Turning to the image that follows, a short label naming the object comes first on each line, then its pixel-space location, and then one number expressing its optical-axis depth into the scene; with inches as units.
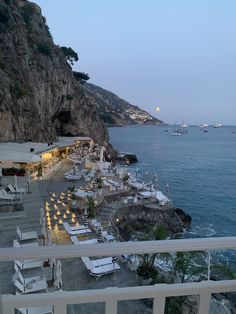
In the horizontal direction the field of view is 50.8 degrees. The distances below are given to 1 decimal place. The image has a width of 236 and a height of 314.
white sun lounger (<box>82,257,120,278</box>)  297.2
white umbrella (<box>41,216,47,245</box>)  400.3
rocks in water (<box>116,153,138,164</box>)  1849.0
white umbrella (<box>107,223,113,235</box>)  493.7
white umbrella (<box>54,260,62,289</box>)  233.7
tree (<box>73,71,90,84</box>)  2283.2
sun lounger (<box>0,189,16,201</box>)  519.3
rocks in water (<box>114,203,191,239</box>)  662.0
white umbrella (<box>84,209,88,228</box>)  497.0
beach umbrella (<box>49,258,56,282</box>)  270.0
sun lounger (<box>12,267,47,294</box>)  225.4
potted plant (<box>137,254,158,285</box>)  240.7
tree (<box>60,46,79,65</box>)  2079.3
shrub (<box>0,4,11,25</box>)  1192.3
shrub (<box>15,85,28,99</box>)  1072.3
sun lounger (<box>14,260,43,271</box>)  249.5
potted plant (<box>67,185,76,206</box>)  574.2
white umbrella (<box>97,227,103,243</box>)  453.4
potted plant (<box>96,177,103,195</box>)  660.1
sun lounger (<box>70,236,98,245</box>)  410.3
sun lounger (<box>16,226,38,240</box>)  378.8
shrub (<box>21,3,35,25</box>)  1479.8
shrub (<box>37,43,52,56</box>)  1413.8
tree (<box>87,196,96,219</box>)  522.0
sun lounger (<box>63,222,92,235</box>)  446.0
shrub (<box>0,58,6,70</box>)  1058.1
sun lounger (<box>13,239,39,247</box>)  368.0
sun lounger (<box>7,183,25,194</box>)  569.5
